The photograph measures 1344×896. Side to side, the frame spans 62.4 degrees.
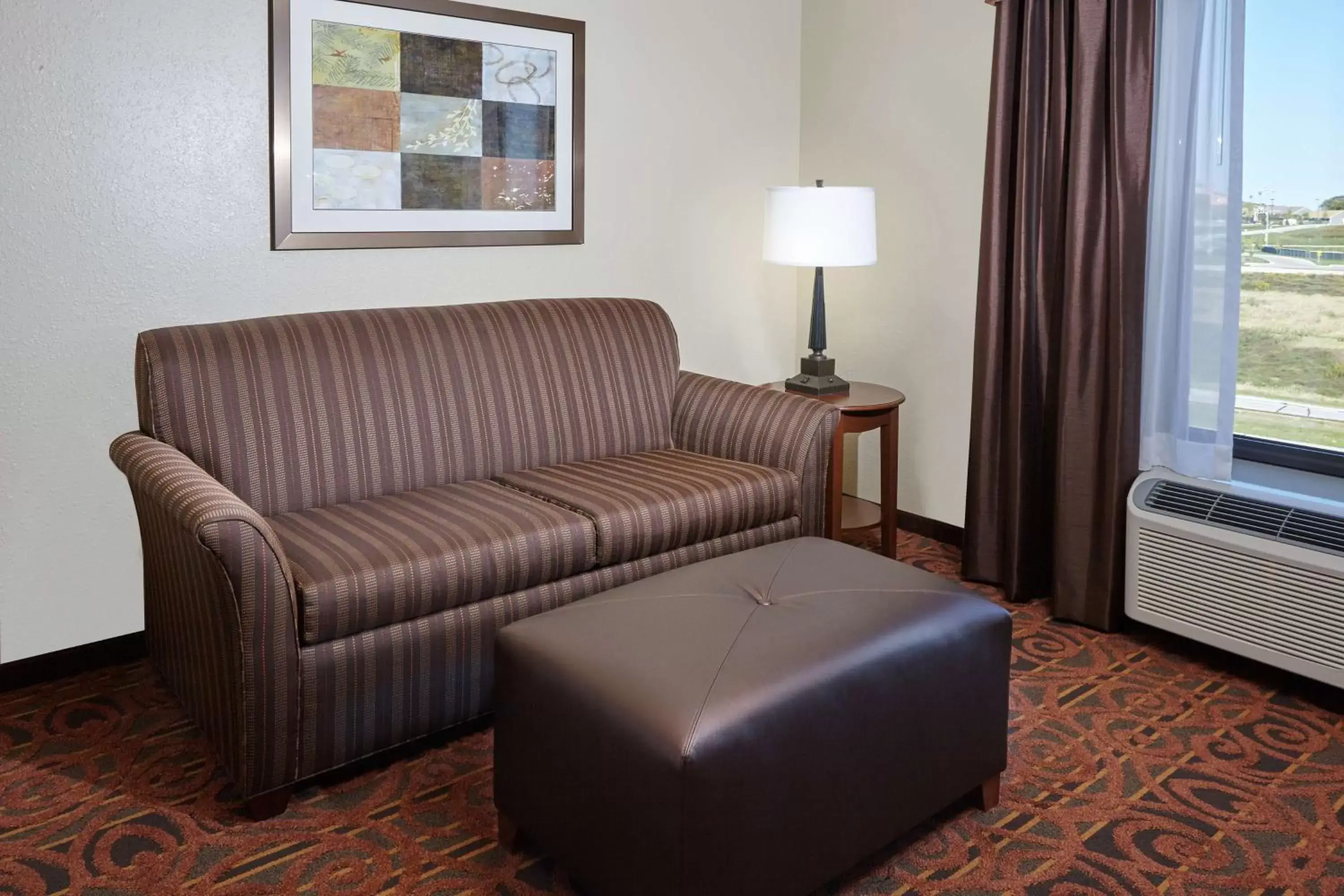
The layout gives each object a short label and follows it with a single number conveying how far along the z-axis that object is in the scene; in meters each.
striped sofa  2.13
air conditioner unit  2.59
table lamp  3.40
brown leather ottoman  1.65
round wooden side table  3.33
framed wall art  2.95
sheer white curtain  2.76
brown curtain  2.93
